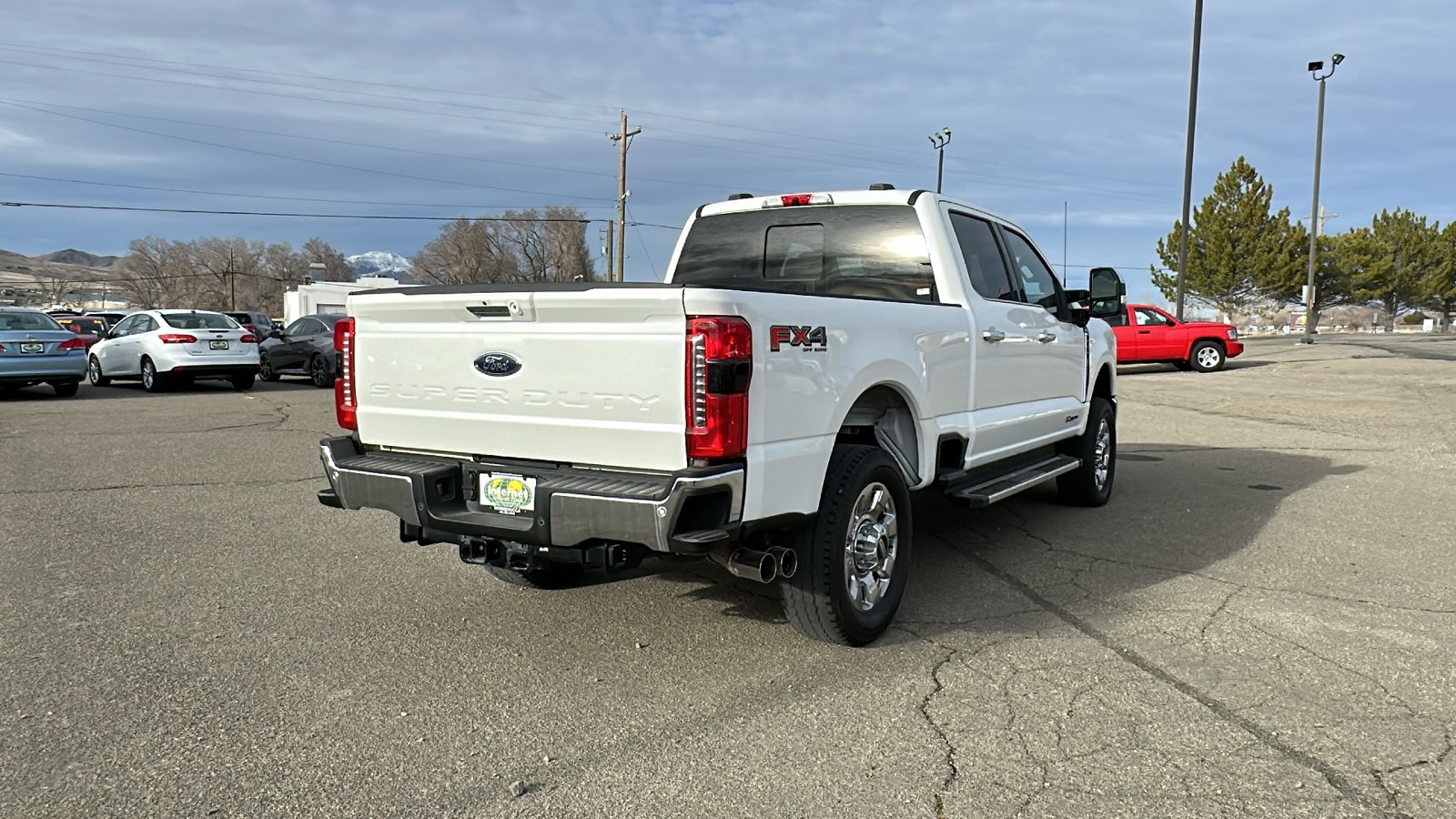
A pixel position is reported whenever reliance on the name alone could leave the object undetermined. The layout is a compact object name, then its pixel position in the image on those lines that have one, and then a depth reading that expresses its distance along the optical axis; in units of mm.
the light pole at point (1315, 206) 34250
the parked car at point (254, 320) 35628
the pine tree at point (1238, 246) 53438
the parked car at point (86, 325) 30891
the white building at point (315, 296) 67312
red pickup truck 24250
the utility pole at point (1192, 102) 26859
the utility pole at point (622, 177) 43969
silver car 16297
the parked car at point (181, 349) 18094
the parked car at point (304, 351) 20219
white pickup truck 3752
